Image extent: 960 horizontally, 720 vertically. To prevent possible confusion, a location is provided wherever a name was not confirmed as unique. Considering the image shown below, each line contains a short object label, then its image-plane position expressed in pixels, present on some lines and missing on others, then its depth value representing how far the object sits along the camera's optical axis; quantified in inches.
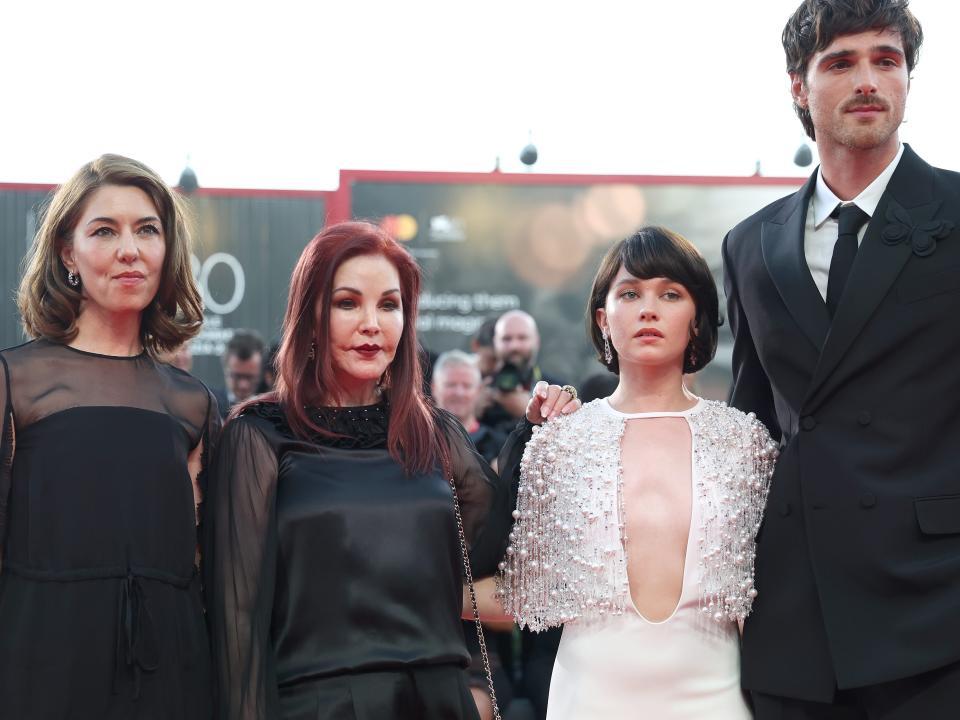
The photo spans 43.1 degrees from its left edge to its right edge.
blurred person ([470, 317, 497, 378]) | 273.3
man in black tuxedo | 112.4
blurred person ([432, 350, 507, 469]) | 239.1
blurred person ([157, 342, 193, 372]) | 134.6
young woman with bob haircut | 124.3
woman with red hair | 115.7
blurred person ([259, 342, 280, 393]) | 257.0
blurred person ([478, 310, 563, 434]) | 248.1
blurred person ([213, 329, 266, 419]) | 286.4
